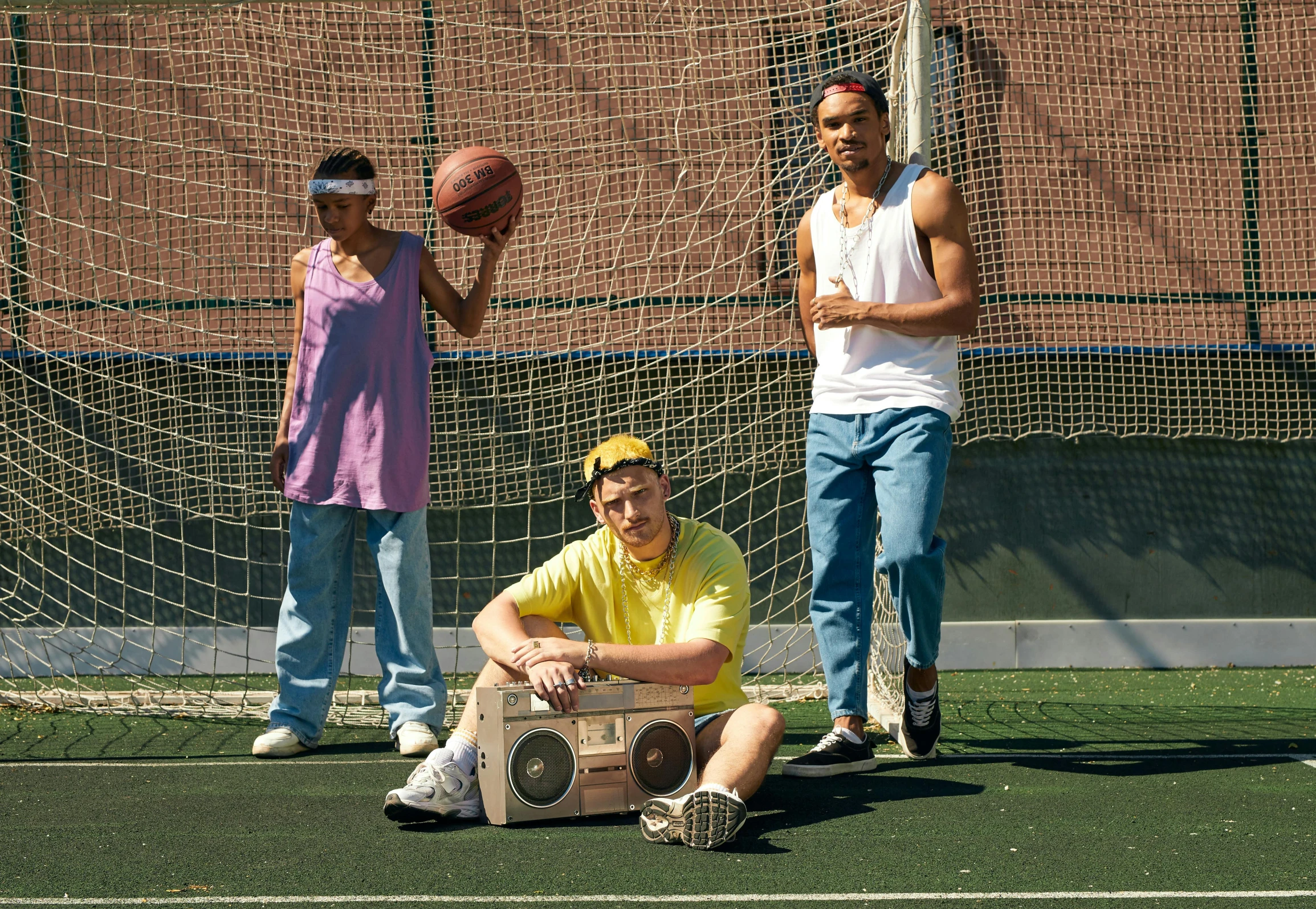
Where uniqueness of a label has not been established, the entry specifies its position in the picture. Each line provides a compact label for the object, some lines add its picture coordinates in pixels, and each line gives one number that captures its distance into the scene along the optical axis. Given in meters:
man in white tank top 3.82
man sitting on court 3.18
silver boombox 3.16
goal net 6.30
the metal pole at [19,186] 6.08
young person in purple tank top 4.37
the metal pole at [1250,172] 7.29
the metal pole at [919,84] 4.68
